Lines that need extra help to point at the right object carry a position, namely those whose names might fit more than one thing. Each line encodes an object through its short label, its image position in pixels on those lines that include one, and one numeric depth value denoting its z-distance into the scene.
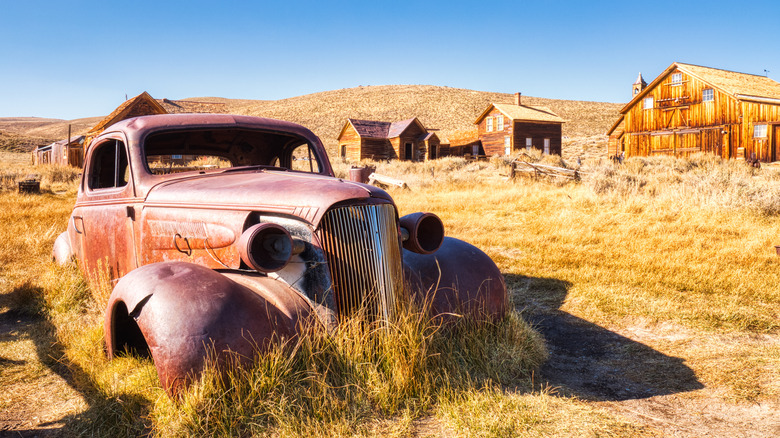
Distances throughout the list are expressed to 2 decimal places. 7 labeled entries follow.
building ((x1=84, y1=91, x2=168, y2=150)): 26.44
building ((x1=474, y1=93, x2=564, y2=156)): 39.97
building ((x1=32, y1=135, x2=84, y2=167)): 29.98
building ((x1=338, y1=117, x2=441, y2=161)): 41.09
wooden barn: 26.55
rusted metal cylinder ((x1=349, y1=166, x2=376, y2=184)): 7.74
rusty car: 2.72
